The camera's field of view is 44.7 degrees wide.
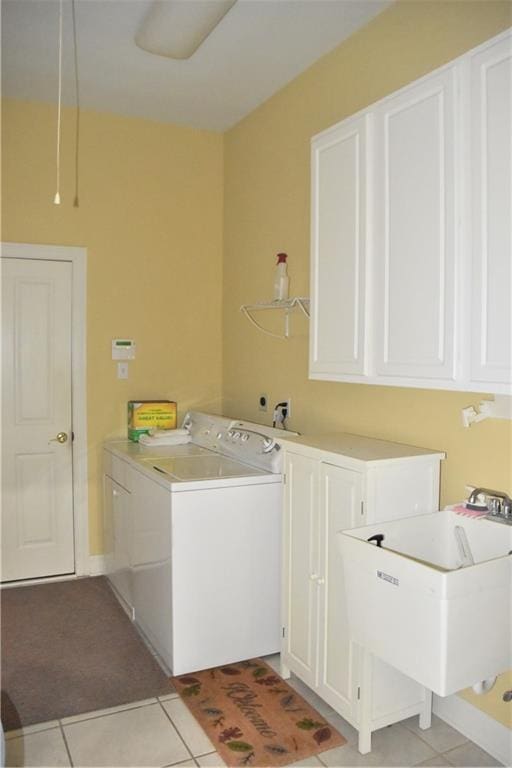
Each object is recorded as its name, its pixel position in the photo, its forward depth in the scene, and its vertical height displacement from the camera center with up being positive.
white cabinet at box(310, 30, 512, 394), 1.78 +0.43
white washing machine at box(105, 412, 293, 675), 2.67 -0.88
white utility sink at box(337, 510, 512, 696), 1.66 -0.69
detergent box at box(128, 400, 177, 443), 3.94 -0.35
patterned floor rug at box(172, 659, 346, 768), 2.21 -1.37
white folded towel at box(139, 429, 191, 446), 3.70 -0.46
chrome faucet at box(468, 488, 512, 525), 2.00 -0.46
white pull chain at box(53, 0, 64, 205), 2.61 +1.43
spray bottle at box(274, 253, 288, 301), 3.40 +0.45
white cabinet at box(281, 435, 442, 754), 2.20 -0.78
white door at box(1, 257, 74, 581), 3.79 -0.37
